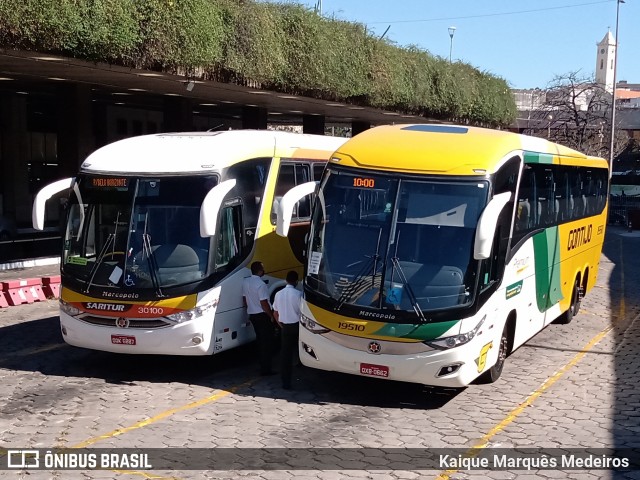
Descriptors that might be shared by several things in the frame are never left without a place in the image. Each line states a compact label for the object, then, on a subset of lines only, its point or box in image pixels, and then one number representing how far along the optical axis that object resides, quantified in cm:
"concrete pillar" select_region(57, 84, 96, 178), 2470
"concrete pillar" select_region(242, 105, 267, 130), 3198
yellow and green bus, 1023
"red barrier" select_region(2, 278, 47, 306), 1747
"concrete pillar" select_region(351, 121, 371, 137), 4119
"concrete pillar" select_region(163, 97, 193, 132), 2755
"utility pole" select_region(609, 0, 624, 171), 4645
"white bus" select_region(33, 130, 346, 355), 1140
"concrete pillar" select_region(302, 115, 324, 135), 3666
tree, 5531
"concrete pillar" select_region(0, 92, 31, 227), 3509
